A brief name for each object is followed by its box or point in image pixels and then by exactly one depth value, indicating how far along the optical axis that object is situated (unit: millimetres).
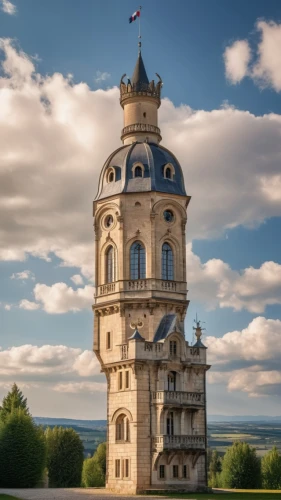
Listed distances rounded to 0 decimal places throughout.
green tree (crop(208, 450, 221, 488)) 122594
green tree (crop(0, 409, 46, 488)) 82312
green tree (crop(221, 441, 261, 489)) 103625
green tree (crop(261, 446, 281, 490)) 105062
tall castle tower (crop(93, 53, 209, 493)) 69125
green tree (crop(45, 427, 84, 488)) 106250
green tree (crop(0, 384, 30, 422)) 98275
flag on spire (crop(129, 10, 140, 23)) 81675
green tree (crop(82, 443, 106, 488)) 108188
